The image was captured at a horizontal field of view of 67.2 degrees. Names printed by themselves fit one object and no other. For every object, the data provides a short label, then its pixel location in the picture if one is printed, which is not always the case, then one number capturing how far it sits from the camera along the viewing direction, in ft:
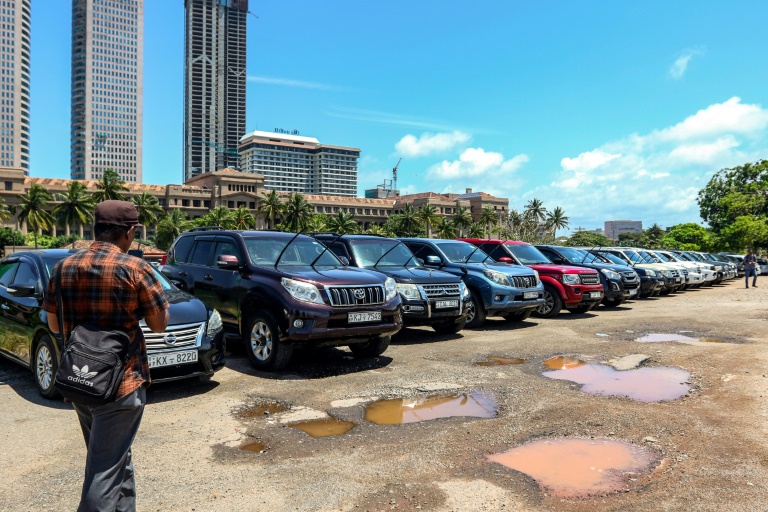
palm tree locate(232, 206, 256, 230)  305.94
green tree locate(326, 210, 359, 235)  318.32
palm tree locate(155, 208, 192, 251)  302.66
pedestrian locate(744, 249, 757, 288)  86.77
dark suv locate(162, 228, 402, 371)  23.24
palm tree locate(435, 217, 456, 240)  348.38
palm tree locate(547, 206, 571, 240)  428.97
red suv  44.80
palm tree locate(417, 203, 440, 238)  368.07
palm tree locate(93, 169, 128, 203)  275.39
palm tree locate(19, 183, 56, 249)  257.75
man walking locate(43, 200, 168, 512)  8.96
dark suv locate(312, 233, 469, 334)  30.89
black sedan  19.54
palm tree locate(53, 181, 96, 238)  264.93
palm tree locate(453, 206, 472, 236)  379.76
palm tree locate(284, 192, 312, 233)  323.57
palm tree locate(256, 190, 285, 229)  327.90
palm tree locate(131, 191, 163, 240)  288.71
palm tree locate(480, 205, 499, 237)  418.51
